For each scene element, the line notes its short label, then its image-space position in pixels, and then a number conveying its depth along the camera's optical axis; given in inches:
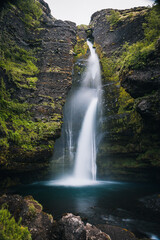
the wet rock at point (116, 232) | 142.5
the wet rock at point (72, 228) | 114.8
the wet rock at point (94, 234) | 122.0
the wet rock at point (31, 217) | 119.3
